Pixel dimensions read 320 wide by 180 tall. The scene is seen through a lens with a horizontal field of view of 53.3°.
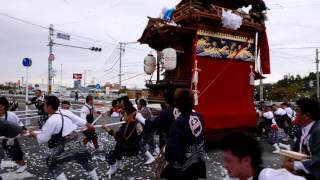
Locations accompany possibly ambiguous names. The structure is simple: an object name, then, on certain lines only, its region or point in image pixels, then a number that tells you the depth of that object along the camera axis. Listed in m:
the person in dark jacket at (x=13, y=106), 12.71
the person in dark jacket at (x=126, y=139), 7.04
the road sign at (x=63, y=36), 25.89
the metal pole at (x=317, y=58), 40.53
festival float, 9.98
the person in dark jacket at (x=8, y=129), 4.53
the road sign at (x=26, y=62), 15.04
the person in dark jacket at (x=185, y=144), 3.96
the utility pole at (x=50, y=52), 25.63
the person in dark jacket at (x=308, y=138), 3.07
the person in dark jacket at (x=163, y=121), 4.97
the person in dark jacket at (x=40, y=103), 11.38
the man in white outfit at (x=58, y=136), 5.12
